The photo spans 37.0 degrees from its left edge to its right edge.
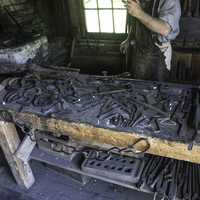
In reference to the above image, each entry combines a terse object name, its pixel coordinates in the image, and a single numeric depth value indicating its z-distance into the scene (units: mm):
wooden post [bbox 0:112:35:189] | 2158
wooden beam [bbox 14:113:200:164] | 1534
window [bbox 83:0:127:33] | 3405
